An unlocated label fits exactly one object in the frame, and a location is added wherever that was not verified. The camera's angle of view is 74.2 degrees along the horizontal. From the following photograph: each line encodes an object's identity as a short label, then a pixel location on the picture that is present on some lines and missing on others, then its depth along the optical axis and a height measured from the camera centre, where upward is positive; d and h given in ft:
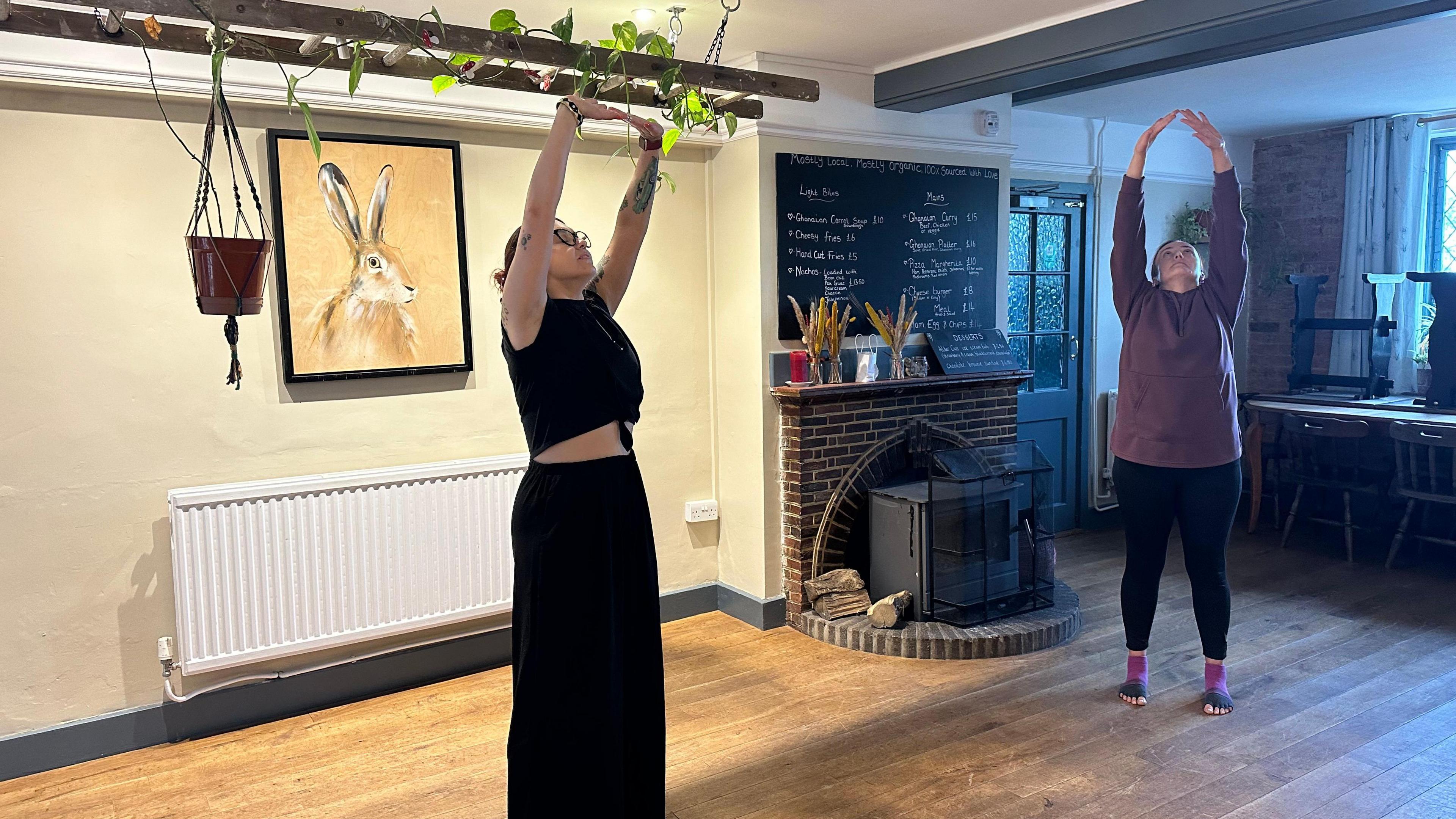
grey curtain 19.45 +2.12
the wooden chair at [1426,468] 16.43 -2.68
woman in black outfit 7.52 -1.73
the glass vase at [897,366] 15.46 -0.59
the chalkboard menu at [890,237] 14.75 +1.50
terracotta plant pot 7.05 +0.52
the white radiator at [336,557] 11.25 -2.73
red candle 14.65 -0.55
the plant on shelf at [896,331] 15.33 -0.04
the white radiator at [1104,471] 20.97 -3.18
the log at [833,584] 14.73 -3.88
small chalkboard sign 16.17 -0.41
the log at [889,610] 13.94 -4.09
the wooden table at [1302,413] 17.13 -1.70
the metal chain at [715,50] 8.13 +2.54
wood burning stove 13.82 -3.04
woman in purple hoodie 11.19 -1.02
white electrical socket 15.64 -2.90
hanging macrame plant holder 7.01 +0.52
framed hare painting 12.00 +1.06
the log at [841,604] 14.57 -4.17
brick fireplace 14.62 -1.63
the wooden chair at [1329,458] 17.65 -2.80
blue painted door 19.53 +0.02
